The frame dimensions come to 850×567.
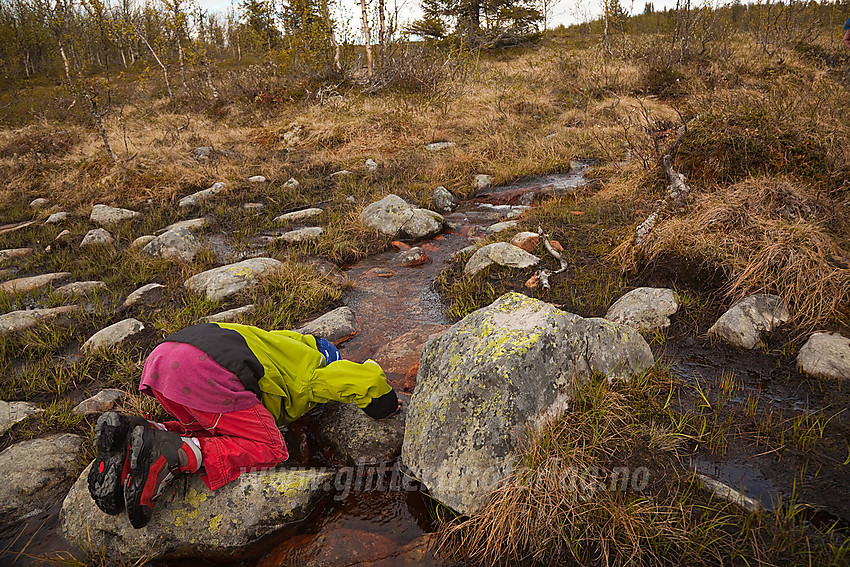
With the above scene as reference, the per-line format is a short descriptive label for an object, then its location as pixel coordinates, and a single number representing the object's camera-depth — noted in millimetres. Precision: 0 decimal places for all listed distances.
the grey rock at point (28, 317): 4738
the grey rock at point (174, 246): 6477
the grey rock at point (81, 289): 5590
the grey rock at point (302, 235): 7063
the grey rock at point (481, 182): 9180
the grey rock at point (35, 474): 2801
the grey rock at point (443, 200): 8297
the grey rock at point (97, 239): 7363
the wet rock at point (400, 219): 7098
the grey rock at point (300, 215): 8141
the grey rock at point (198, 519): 2459
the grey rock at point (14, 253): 7270
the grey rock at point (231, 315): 4639
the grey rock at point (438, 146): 11175
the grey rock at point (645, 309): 3838
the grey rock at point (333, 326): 4516
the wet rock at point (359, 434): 2951
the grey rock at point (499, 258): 5309
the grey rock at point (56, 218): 8812
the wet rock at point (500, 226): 6614
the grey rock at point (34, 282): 5822
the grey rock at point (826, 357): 2961
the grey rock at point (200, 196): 9203
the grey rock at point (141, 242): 7039
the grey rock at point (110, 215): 8516
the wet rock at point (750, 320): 3461
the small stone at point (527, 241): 5637
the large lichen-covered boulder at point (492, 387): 2484
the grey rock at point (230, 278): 5326
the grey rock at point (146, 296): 5262
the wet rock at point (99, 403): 3508
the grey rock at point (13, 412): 3354
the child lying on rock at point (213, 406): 2225
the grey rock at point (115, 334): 4344
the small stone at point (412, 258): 6340
